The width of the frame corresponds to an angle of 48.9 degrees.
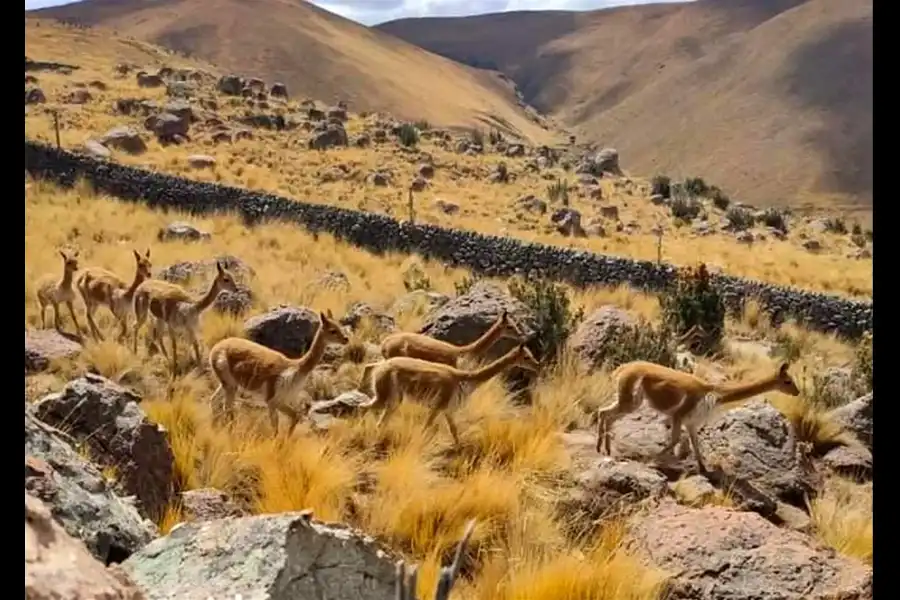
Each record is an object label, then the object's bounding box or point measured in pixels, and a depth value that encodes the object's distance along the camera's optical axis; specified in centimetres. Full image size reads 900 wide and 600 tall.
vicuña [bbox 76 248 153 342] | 1058
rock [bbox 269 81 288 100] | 5359
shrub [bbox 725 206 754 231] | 3634
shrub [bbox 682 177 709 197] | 4506
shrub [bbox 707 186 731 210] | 4191
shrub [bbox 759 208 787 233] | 3744
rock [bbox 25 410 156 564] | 331
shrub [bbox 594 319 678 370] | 1045
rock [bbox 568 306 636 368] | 1059
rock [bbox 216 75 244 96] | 4984
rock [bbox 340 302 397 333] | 1155
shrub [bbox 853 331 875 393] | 1142
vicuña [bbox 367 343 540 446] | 746
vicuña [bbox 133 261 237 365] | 990
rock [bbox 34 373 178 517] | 505
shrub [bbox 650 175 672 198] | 4325
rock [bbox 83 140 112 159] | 3045
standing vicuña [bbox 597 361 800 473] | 772
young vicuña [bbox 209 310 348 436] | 746
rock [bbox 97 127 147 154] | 3362
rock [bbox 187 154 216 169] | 3247
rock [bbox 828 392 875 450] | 920
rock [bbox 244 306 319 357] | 1010
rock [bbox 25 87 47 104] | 3960
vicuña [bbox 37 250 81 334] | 1088
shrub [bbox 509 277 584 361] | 1041
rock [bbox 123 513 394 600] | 290
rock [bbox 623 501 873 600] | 453
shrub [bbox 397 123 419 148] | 4444
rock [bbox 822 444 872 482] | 855
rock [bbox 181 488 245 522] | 496
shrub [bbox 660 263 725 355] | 1352
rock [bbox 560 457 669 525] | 592
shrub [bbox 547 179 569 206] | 3603
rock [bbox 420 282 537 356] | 990
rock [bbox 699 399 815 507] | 738
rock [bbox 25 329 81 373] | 847
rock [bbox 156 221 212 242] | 1897
